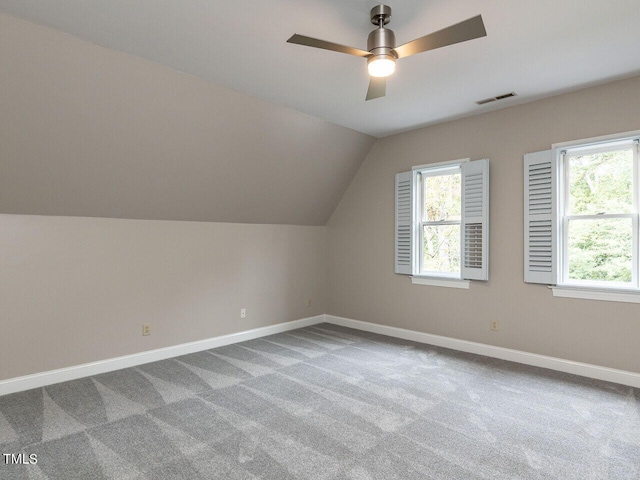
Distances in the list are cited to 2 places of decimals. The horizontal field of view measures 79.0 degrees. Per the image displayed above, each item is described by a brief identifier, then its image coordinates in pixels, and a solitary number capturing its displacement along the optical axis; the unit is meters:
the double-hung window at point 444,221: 4.24
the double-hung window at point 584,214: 3.45
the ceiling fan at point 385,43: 2.06
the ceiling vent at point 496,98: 3.71
